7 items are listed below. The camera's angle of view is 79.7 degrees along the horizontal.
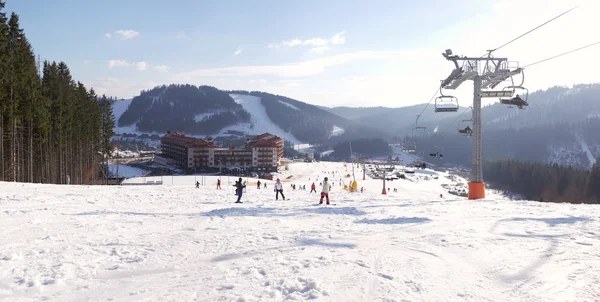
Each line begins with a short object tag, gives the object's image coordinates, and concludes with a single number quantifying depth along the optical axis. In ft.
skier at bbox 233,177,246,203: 60.95
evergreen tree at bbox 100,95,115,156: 184.96
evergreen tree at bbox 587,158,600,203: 226.38
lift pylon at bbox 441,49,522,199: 65.59
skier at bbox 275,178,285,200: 66.89
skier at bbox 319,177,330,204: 56.87
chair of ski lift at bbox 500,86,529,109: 65.67
